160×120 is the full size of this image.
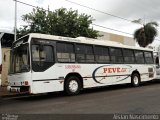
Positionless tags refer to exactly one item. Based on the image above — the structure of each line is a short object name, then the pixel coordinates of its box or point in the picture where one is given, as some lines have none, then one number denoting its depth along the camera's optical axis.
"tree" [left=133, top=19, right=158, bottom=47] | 33.31
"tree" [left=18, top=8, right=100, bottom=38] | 21.70
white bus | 12.42
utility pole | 20.92
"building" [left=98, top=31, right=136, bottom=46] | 36.81
